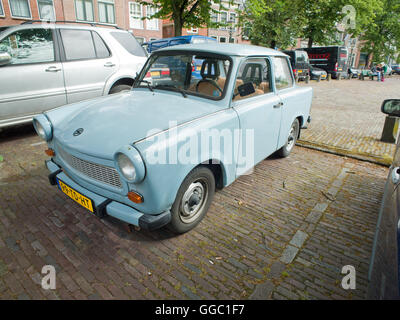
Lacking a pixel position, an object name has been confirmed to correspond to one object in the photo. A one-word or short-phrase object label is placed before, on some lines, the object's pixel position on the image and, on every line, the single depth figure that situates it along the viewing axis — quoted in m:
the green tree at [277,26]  21.09
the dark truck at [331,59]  22.66
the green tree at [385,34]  33.00
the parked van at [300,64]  19.03
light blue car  2.16
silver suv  4.74
